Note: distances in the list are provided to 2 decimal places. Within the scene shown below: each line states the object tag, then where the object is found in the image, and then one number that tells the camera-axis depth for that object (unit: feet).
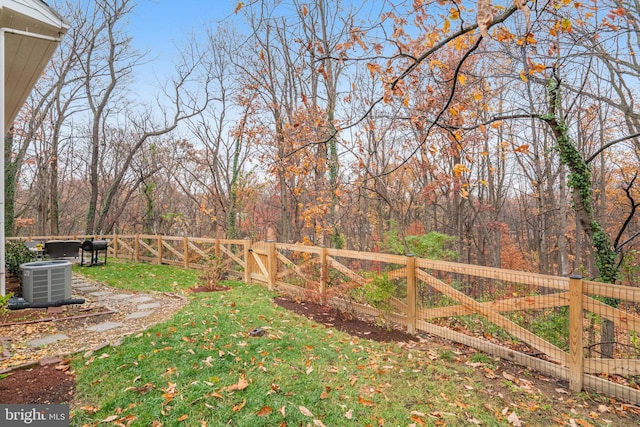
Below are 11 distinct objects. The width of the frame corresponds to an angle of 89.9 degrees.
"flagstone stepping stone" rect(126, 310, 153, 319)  16.51
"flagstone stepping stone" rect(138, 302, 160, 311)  18.24
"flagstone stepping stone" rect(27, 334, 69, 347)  12.70
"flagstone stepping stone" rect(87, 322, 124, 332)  14.57
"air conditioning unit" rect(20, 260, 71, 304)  17.03
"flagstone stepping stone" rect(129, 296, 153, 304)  19.85
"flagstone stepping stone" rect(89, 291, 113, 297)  21.05
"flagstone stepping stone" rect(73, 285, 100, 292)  22.53
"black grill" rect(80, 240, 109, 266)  31.45
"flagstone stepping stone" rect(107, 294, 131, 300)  20.67
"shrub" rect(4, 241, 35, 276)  19.95
